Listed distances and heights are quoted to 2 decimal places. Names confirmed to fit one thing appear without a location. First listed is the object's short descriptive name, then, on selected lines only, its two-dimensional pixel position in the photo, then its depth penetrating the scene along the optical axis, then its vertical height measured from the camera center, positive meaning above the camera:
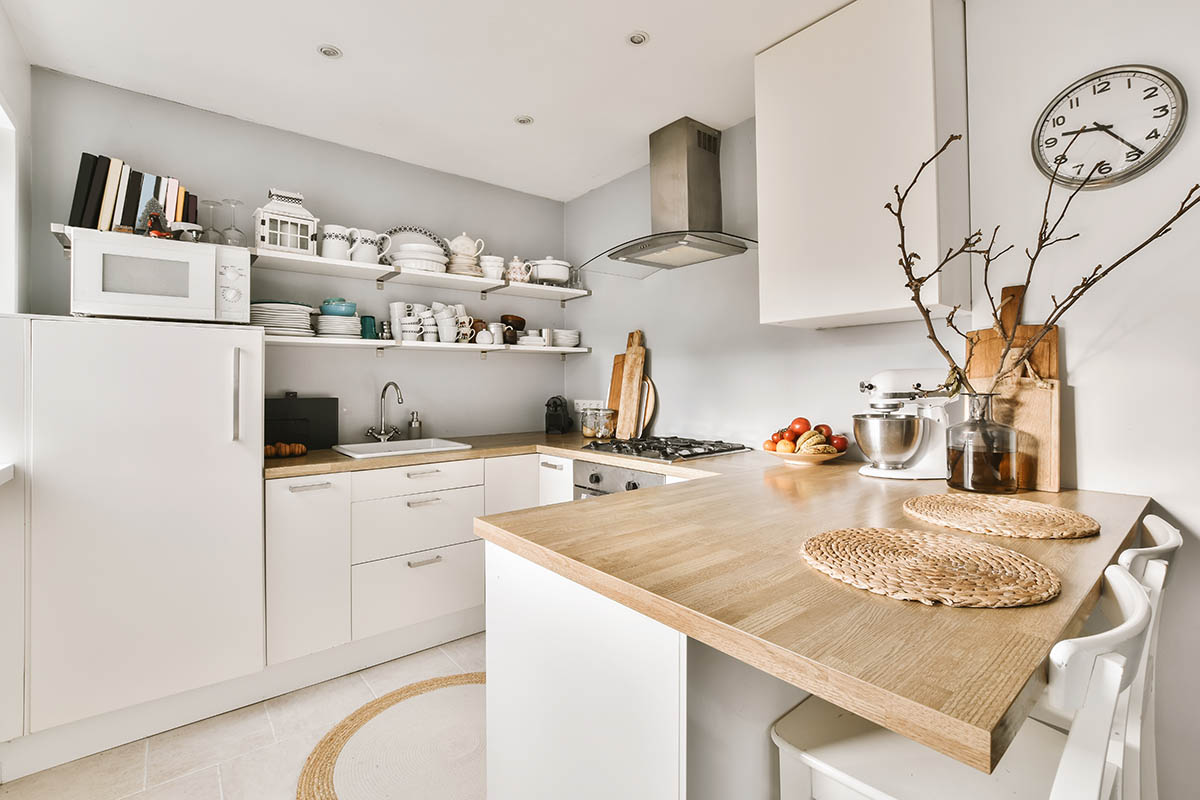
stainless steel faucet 2.87 -0.11
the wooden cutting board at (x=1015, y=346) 1.56 +0.18
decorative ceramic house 2.39 +0.85
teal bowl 2.63 +0.50
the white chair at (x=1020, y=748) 0.54 -0.54
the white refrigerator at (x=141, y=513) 1.76 -0.36
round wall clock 1.40 +0.77
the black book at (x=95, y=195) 2.00 +0.82
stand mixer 1.67 -0.07
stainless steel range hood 2.50 +1.03
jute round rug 1.68 -1.17
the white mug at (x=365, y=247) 2.64 +0.81
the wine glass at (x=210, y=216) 2.39 +0.90
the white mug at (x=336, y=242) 2.56 +0.81
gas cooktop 2.30 -0.19
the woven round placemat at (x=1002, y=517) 1.04 -0.24
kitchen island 0.56 -0.28
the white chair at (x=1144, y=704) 0.75 -0.44
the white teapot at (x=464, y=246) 2.98 +0.91
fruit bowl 1.98 -0.20
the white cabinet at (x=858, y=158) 1.60 +0.82
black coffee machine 3.44 -0.05
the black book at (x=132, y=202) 2.07 +0.82
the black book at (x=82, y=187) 1.99 +0.84
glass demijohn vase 1.42 -0.13
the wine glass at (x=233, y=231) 2.30 +0.79
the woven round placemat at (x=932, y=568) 0.74 -0.26
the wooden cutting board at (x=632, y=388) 3.06 +0.12
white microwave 1.87 +0.49
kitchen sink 2.58 -0.20
